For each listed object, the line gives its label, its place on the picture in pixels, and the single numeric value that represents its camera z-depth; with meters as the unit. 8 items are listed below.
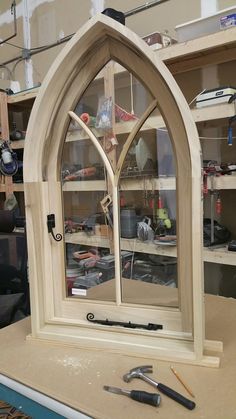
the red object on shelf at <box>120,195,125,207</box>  0.86
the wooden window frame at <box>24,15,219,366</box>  0.69
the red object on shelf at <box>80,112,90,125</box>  0.87
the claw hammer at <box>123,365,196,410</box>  0.58
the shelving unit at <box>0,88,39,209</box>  2.66
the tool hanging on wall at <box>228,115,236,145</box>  1.53
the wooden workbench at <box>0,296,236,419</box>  0.57
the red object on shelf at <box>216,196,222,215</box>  1.84
